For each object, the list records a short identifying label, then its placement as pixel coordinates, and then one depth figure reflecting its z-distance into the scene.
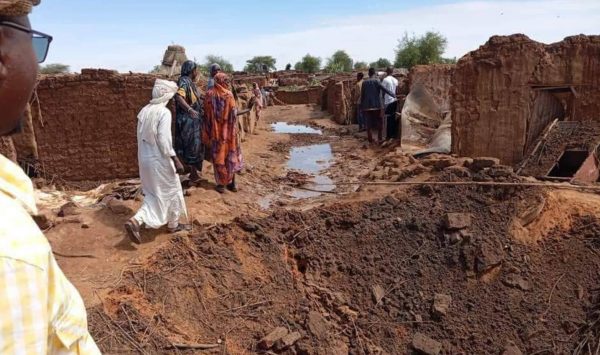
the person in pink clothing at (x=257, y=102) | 15.49
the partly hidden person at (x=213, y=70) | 6.74
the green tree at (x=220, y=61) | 56.55
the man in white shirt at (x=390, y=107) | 11.60
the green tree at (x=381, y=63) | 51.47
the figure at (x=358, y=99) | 13.66
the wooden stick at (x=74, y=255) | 4.70
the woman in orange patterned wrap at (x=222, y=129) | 6.57
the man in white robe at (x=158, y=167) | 4.97
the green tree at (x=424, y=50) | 38.53
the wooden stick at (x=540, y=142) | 6.73
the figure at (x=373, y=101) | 11.15
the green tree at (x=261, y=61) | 60.25
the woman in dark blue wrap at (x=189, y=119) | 6.37
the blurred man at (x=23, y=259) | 0.79
